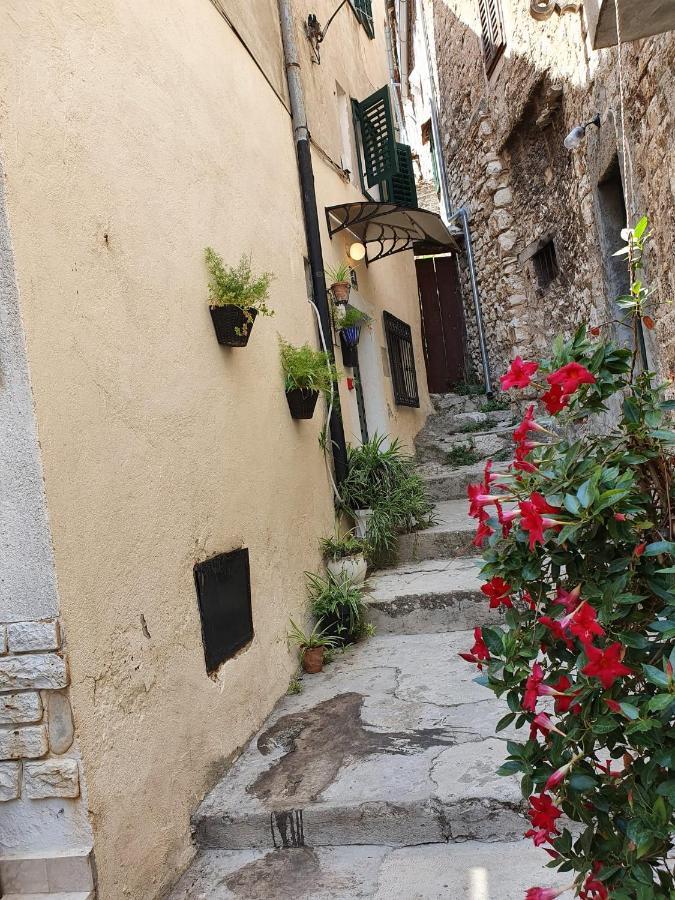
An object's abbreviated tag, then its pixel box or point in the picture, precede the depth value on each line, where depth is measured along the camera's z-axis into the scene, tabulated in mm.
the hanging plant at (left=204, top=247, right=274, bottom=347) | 3346
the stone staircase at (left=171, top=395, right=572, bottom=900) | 2301
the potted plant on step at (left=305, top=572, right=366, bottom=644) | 4410
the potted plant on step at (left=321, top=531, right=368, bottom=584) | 4770
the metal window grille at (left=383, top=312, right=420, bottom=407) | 7887
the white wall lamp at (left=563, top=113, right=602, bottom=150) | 5133
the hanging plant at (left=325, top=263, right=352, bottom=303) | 5670
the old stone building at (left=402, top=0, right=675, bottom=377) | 3758
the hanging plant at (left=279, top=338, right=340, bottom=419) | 4379
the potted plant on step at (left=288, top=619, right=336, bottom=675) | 4078
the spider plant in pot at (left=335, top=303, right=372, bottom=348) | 5875
